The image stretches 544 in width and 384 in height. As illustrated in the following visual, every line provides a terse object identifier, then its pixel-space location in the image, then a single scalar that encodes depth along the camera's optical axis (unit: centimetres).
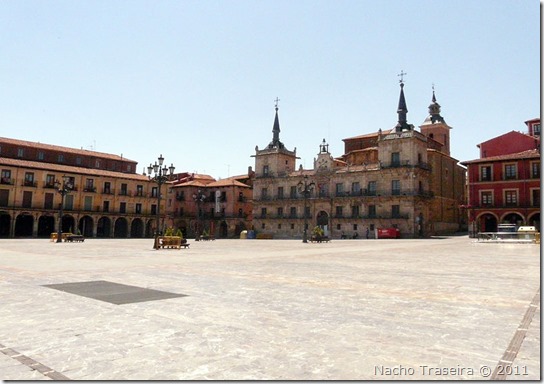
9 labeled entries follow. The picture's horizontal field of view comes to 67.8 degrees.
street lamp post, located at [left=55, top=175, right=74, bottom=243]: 2969
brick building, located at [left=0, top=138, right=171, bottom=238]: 4581
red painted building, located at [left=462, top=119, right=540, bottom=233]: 3928
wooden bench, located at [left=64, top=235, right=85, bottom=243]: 3042
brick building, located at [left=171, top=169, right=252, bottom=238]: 6116
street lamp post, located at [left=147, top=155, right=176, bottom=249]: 2238
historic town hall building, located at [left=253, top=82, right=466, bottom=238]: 4650
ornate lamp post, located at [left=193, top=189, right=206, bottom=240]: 4089
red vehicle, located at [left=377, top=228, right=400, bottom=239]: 4341
